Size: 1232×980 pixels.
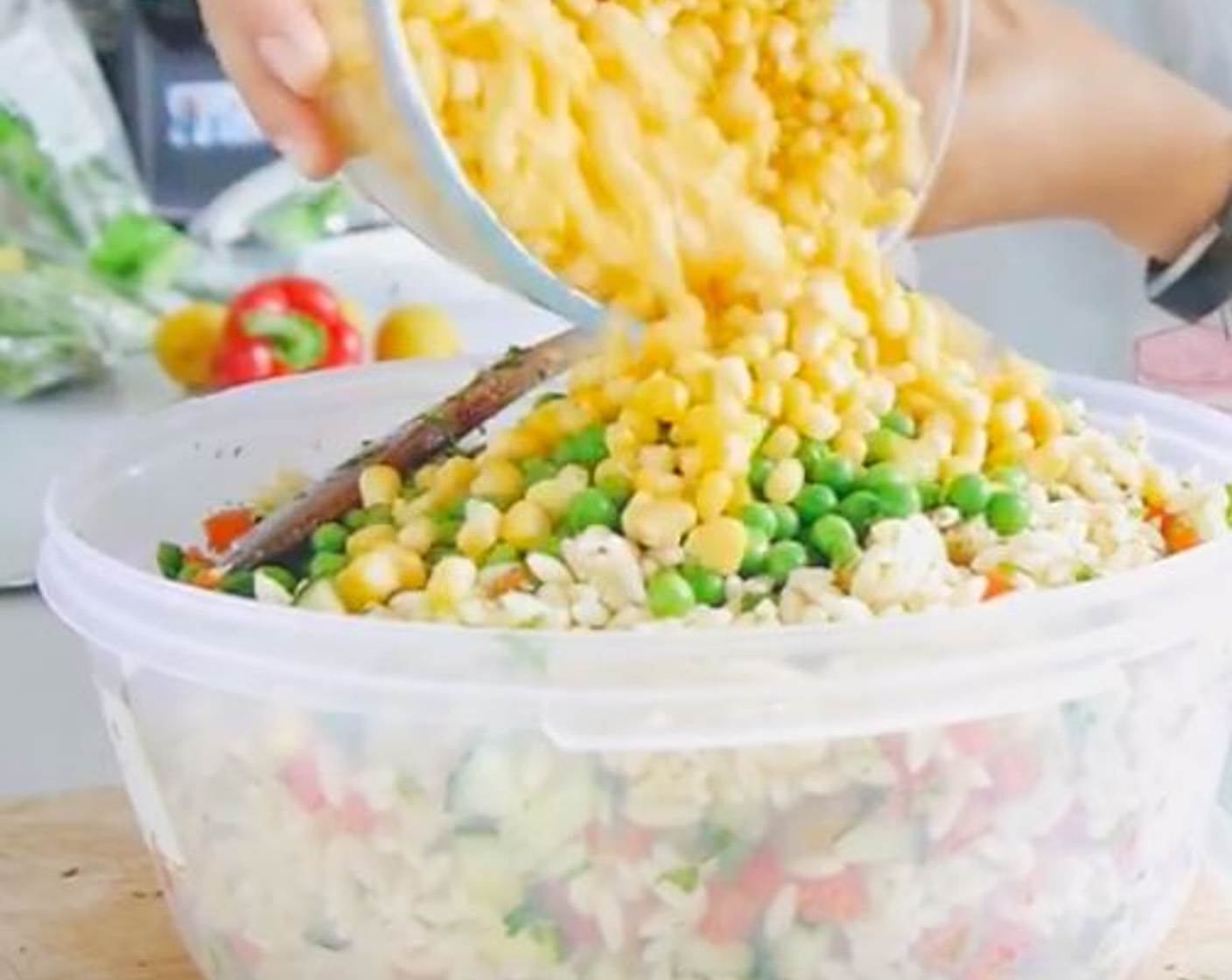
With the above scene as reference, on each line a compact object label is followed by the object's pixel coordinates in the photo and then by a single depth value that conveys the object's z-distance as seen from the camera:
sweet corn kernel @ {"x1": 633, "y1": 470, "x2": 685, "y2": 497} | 0.71
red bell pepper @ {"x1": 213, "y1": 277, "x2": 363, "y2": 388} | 1.55
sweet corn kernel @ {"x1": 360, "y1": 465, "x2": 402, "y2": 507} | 0.76
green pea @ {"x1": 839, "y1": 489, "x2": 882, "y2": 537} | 0.71
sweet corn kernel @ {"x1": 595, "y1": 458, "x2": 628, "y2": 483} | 0.72
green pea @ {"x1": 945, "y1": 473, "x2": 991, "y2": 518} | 0.72
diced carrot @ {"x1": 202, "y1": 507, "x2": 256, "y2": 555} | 0.80
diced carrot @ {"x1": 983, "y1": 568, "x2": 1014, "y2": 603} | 0.69
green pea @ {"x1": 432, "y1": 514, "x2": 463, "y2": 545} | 0.73
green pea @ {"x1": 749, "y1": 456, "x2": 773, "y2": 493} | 0.72
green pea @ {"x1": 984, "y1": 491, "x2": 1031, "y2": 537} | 0.71
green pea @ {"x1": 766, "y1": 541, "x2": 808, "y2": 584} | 0.70
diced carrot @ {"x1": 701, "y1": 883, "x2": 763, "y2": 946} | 0.67
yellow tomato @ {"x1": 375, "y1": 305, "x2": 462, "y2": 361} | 1.57
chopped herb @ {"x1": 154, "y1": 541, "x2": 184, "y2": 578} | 0.78
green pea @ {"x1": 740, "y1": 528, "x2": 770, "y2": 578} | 0.70
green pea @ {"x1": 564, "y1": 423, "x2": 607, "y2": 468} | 0.74
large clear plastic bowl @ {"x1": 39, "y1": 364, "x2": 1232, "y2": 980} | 0.66
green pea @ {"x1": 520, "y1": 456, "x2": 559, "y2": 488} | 0.74
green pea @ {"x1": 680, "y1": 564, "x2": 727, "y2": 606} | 0.69
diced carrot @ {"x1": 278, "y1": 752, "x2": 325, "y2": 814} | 0.68
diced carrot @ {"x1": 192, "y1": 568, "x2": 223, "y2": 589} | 0.74
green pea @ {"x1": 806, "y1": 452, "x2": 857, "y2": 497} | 0.72
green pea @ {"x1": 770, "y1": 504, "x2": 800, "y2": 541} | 0.71
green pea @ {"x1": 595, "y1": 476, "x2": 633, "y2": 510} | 0.72
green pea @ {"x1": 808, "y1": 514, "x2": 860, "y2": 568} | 0.70
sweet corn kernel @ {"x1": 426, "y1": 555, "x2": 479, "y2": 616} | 0.69
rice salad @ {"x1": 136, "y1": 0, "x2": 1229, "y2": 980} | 0.67
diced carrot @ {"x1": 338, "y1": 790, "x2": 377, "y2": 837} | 0.68
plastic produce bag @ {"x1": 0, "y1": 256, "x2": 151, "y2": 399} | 1.53
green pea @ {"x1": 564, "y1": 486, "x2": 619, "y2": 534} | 0.71
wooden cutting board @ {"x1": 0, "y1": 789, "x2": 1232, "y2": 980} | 0.75
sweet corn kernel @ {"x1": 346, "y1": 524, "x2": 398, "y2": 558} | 0.73
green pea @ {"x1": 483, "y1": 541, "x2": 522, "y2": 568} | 0.71
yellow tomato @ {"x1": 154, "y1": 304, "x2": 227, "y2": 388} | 1.57
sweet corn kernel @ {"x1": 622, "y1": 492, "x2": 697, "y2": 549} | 0.70
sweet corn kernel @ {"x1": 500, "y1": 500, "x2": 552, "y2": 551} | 0.71
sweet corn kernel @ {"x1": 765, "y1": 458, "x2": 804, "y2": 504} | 0.71
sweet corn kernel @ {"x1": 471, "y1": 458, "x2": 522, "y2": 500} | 0.74
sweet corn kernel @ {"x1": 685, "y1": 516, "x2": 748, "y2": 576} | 0.69
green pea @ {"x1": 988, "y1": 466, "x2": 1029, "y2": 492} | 0.74
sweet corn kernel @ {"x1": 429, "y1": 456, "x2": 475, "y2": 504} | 0.75
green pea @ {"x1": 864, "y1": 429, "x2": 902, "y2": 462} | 0.74
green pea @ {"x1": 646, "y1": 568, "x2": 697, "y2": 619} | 0.68
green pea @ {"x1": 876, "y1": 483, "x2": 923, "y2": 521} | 0.71
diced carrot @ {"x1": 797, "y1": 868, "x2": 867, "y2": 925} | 0.67
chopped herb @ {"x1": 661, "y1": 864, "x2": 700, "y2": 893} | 0.67
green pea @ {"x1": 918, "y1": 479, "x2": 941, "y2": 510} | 0.73
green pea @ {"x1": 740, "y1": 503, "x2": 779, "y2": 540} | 0.70
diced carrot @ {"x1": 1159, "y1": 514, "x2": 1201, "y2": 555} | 0.74
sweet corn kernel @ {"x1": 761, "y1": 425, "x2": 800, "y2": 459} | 0.73
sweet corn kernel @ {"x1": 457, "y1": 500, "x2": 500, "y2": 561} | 0.71
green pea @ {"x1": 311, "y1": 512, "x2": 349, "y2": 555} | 0.74
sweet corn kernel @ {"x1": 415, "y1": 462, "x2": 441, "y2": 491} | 0.76
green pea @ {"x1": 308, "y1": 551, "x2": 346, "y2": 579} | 0.72
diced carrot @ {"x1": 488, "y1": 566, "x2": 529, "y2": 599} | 0.70
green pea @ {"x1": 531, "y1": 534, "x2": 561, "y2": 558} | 0.70
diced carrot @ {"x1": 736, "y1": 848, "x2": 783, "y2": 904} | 0.67
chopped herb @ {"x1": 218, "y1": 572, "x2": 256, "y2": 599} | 0.73
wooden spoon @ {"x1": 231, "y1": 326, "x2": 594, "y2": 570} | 0.76
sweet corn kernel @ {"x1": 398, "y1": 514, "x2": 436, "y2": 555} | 0.73
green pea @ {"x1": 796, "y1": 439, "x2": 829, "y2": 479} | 0.73
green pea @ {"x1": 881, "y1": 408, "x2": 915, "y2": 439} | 0.75
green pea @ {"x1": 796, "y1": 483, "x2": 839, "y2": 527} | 0.71
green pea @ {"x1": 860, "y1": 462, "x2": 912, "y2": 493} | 0.72
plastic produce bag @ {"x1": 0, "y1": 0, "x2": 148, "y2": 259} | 1.69
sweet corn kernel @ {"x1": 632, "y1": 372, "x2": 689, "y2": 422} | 0.72
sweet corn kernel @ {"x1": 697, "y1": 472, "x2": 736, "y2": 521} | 0.70
